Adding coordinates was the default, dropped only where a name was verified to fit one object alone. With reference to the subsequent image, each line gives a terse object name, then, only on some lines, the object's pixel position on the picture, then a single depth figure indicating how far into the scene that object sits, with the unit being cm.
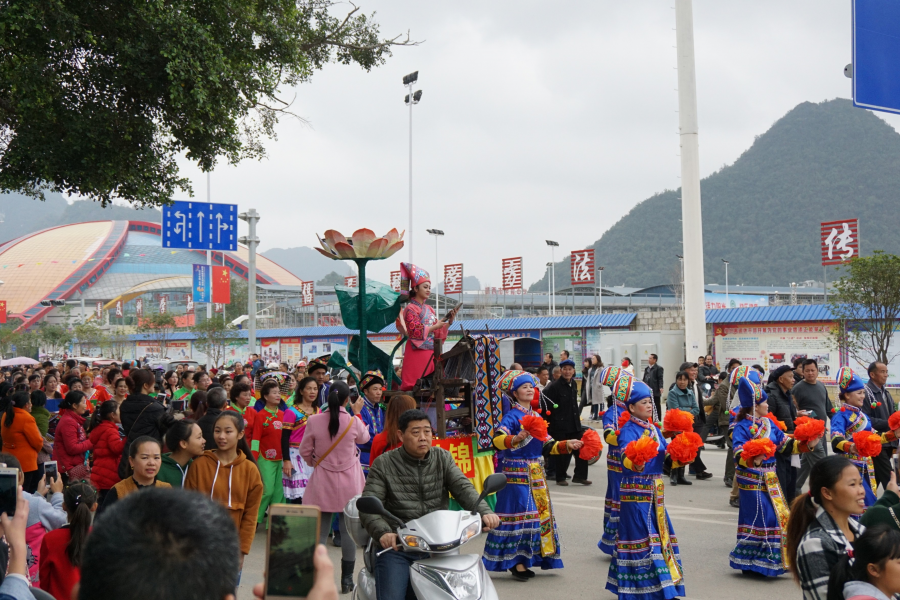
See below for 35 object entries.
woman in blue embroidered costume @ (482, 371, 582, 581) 678
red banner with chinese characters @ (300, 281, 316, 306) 4772
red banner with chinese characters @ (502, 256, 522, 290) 3725
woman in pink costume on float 830
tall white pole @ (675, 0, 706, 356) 2073
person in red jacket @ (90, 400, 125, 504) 692
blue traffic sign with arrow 1603
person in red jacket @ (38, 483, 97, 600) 356
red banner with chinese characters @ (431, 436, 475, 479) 831
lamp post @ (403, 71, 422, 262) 2966
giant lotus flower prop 855
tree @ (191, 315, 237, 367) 4128
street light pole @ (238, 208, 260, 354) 2214
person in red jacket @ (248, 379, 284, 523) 831
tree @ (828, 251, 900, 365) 1838
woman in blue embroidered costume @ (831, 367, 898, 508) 767
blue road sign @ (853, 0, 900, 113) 532
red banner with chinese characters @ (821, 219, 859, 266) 2402
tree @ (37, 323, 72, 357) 5134
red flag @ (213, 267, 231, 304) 2720
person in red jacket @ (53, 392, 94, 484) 798
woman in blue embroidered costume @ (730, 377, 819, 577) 665
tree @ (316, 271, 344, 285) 12459
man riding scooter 452
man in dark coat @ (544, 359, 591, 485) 1200
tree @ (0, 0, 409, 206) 786
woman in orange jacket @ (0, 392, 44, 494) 799
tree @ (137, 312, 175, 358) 4616
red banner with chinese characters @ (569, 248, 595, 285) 3356
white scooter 383
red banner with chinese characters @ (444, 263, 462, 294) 3894
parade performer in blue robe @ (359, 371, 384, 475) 834
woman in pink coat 648
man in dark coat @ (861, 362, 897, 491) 846
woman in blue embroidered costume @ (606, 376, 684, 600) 584
